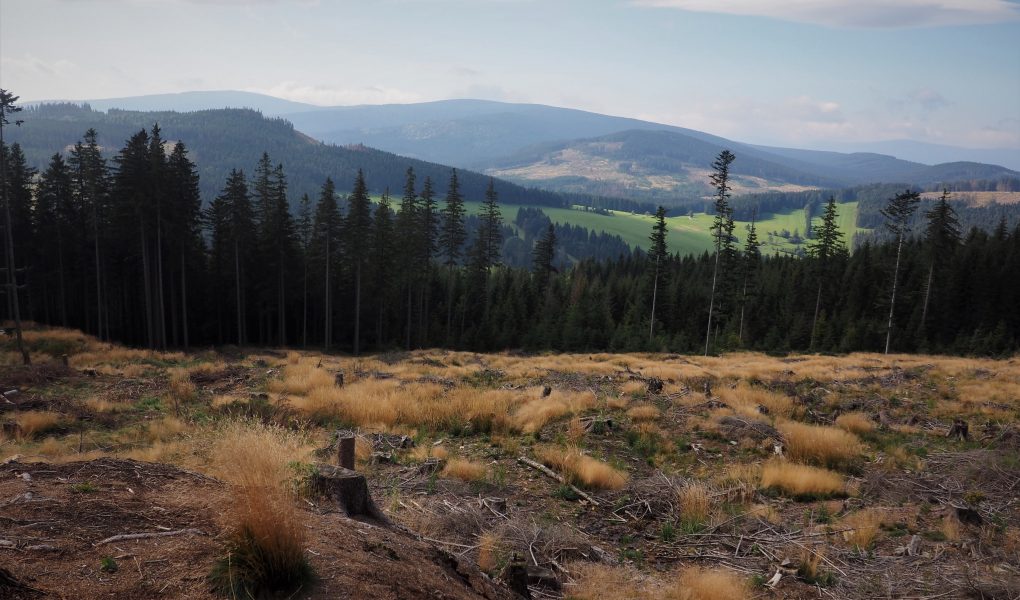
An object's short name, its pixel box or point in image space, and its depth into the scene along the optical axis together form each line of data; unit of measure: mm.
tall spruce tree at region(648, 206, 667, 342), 48494
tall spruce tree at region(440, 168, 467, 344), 53000
